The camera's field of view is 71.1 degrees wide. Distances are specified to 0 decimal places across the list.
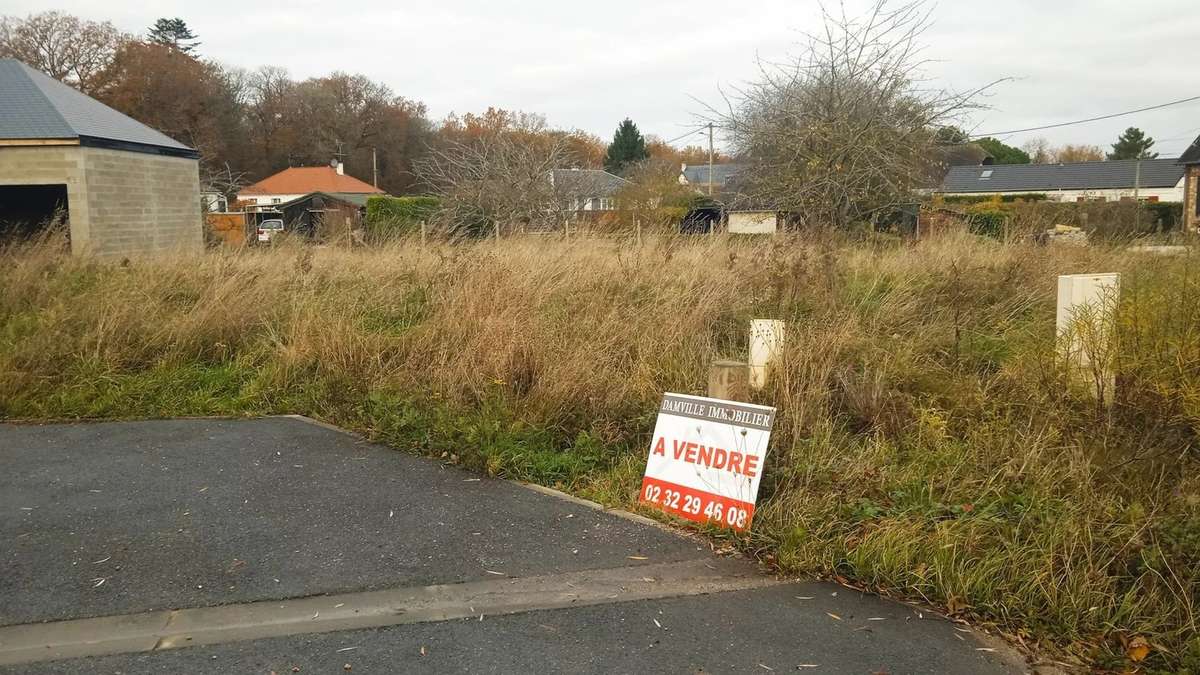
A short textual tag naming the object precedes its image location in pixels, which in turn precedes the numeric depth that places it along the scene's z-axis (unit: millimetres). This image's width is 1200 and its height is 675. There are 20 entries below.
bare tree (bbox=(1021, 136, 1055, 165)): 90250
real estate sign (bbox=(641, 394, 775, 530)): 4359
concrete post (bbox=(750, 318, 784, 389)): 5438
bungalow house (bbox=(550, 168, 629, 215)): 24584
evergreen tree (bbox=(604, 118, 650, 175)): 85812
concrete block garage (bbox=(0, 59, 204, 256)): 17781
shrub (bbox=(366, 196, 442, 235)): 27467
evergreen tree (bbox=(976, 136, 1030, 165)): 86875
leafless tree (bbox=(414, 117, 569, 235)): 20156
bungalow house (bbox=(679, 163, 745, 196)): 63738
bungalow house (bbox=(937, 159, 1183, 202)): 57031
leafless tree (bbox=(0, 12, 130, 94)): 60031
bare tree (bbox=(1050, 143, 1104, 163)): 90188
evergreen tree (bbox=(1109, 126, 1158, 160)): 80938
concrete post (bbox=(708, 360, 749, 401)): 5023
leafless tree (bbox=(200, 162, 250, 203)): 29481
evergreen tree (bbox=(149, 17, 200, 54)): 85812
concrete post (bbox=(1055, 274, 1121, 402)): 4742
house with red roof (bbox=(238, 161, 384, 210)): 70500
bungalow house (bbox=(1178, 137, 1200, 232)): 35000
